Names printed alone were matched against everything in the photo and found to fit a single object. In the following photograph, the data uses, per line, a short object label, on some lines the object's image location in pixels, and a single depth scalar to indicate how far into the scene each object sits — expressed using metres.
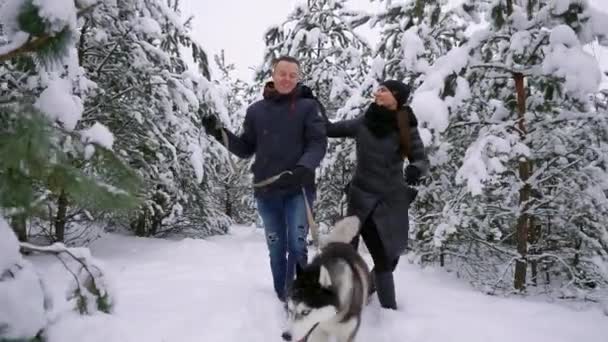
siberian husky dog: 3.32
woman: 4.33
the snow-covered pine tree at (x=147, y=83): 6.61
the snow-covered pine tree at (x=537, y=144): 4.64
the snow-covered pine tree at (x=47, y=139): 1.31
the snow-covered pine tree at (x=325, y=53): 10.49
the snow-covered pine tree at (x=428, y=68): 4.83
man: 4.11
